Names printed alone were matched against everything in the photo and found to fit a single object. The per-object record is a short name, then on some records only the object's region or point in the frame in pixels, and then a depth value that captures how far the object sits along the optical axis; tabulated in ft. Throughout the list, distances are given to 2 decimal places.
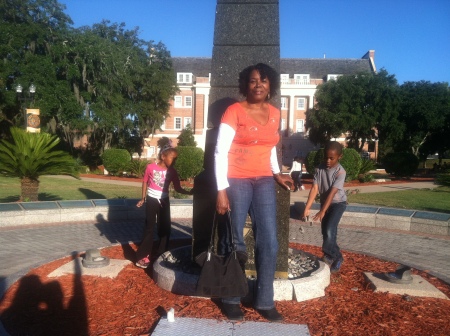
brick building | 177.47
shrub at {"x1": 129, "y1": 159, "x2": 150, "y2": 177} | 76.89
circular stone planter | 13.03
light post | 60.29
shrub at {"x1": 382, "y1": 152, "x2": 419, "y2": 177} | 85.76
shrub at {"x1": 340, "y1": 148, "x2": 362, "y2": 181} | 67.10
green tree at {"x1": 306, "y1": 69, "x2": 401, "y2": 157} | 137.80
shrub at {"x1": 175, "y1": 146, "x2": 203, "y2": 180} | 65.98
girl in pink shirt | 17.51
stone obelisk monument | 15.15
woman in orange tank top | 10.73
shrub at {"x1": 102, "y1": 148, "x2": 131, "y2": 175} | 81.87
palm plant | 29.94
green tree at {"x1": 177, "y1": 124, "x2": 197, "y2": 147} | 162.17
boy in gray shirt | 16.15
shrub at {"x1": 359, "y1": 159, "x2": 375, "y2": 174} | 73.96
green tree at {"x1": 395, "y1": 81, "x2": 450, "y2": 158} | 142.51
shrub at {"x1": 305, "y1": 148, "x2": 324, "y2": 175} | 69.26
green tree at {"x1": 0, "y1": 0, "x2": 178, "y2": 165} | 96.89
